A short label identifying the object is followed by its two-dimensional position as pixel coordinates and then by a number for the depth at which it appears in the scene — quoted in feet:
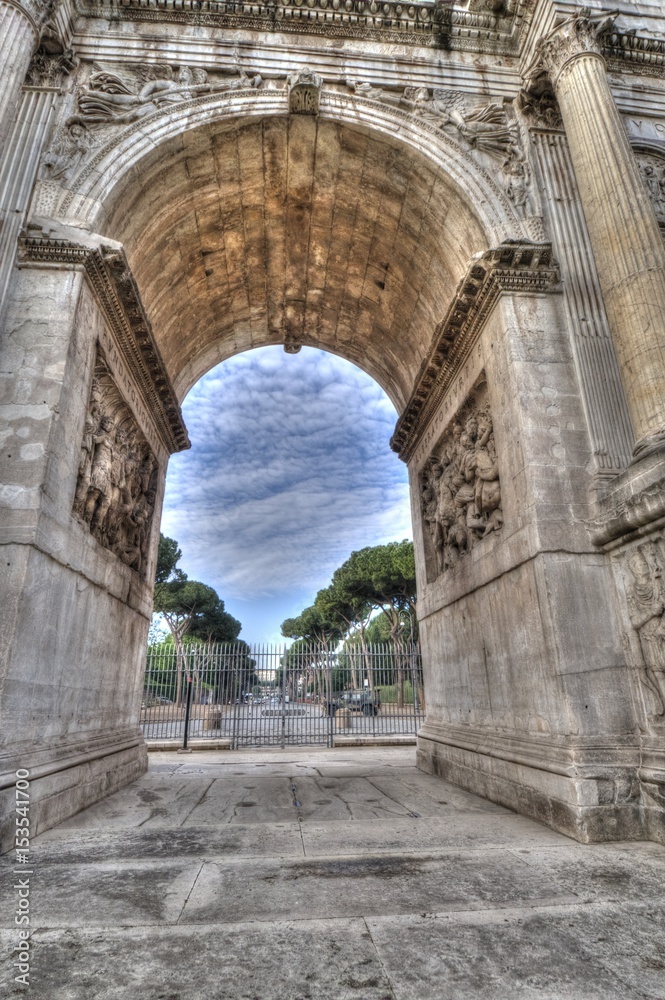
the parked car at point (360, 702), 57.11
